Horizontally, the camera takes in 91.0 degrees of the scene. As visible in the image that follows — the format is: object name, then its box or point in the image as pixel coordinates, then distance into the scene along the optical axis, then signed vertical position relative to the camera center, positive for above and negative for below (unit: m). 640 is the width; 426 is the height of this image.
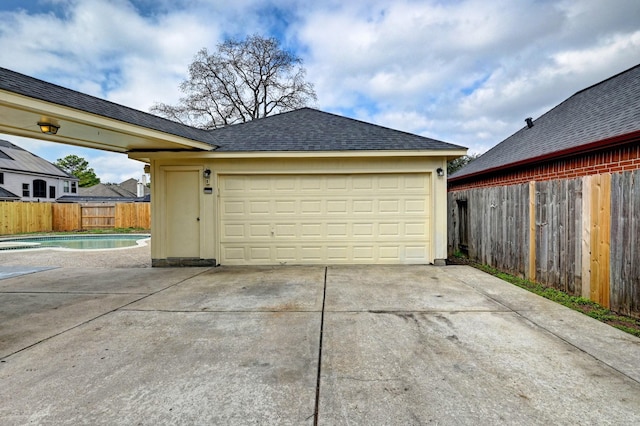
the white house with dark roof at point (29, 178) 22.86 +2.77
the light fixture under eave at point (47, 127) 4.69 +1.29
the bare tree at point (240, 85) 21.33 +8.67
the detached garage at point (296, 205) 7.11 +0.12
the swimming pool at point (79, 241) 12.18 -1.32
